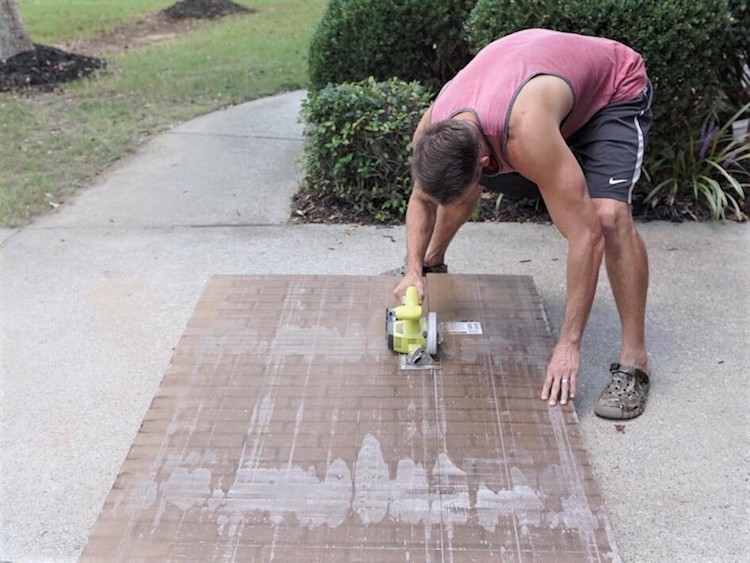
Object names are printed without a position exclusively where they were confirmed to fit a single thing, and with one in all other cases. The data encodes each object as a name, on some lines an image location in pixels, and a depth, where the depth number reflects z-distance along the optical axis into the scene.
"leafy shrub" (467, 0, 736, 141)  3.73
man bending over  2.28
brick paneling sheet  1.86
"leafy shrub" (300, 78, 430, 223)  4.24
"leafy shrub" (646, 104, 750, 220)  4.19
